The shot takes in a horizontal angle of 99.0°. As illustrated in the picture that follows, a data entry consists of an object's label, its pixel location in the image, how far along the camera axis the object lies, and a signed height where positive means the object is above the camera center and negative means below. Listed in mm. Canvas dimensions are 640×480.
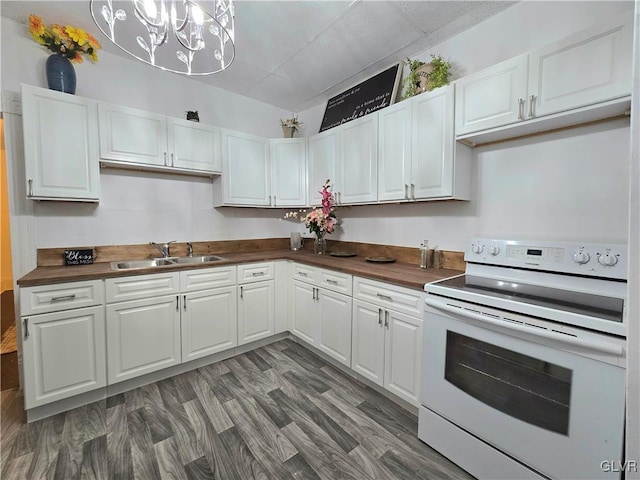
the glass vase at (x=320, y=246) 3057 -198
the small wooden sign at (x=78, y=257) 2209 -237
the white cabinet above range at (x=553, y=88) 1286 +772
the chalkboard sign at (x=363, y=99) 2496 +1321
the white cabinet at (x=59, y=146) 1907 +601
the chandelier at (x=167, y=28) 1214 +1250
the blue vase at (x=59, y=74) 2037 +1160
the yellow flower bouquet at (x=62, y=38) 2014 +1446
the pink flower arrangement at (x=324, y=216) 2807 +130
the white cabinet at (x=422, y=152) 1915 +578
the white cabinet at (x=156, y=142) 2203 +766
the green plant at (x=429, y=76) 2037 +1163
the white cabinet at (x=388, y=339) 1780 -783
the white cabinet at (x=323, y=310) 2262 -740
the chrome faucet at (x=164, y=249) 2657 -203
